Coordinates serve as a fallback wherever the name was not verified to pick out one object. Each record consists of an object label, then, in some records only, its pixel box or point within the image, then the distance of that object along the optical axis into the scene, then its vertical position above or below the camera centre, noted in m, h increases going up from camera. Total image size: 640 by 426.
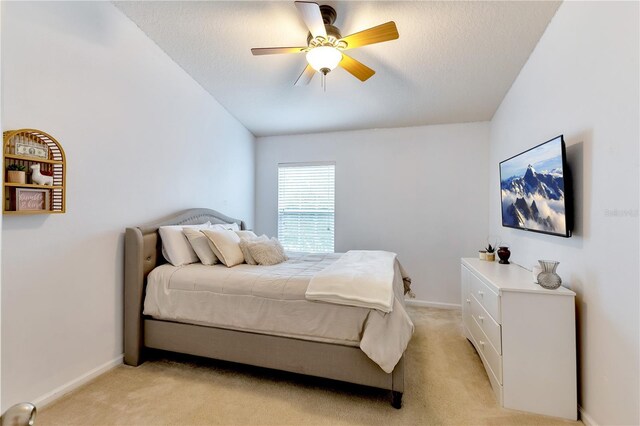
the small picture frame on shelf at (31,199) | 1.80 +0.11
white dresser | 1.90 -0.86
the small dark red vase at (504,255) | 2.85 -0.37
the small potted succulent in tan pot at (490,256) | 3.00 -0.40
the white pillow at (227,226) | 3.33 -0.11
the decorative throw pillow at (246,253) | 2.81 -0.34
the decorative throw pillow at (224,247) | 2.71 -0.28
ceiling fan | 2.03 +1.27
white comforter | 1.94 -0.66
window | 4.62 +0.16
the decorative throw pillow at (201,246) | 2.75 -0.27
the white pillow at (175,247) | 2.66 -0.27
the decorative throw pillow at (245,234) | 3.23 -0.19
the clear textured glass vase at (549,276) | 1.96 -0.40
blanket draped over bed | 1.97 -0.48
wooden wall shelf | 1.78 +0.31
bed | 2.02 -0.90
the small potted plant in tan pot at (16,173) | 1.78 +0.26
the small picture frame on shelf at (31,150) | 1.83 +0.42
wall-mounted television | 2.01 +0.20
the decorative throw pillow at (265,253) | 2.79 -0.34
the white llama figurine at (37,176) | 1.88 +0.26
